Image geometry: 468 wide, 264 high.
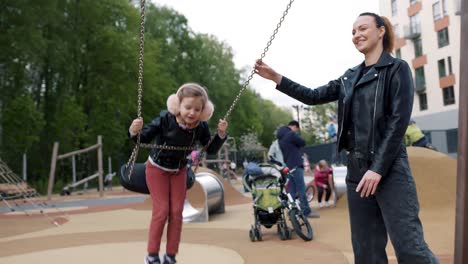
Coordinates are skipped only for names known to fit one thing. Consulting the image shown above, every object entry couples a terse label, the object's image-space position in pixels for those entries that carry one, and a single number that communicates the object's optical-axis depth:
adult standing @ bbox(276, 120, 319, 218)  8.51
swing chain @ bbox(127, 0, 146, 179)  3.61
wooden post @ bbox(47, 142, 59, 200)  18.70
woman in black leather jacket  2.54
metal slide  9.36
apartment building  32.03
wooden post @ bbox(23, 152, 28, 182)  21.55
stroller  6.42
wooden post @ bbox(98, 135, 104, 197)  19.25
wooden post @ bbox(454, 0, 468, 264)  2.15
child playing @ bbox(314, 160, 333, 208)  10.62
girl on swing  4.14
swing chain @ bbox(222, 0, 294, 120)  3.38
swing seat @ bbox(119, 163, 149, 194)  4.37
